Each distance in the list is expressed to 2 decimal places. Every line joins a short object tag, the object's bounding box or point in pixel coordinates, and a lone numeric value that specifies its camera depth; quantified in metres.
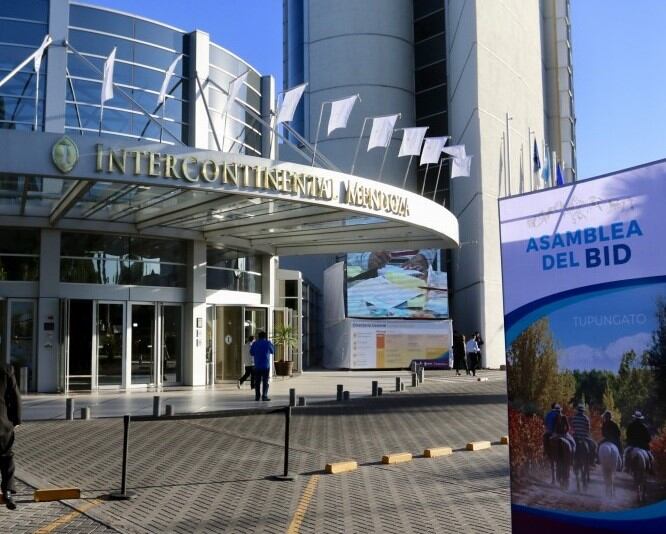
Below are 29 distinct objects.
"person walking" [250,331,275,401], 18.16
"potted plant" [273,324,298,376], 27.61
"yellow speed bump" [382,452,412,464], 10.30
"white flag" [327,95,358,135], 21.38
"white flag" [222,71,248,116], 20.02
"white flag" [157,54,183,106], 20.09
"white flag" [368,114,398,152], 22.33
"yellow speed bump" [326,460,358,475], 9.63
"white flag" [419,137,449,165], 24.17
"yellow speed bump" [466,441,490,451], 11.49
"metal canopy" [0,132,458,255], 13.66
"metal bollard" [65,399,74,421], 14.77
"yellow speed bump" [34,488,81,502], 8.12
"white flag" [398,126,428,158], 23.20
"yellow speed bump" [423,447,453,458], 10.81
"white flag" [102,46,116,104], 18.05
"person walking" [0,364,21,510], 7.66
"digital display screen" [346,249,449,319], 36.97
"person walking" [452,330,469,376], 31.02
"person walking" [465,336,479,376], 30.77
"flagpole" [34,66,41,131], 20.58
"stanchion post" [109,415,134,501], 8.14
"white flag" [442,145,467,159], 26.96
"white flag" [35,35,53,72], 19.36
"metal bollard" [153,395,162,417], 14.25
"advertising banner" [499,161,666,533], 4.05
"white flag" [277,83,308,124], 19.73
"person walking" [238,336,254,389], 21.61
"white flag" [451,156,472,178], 27.27
